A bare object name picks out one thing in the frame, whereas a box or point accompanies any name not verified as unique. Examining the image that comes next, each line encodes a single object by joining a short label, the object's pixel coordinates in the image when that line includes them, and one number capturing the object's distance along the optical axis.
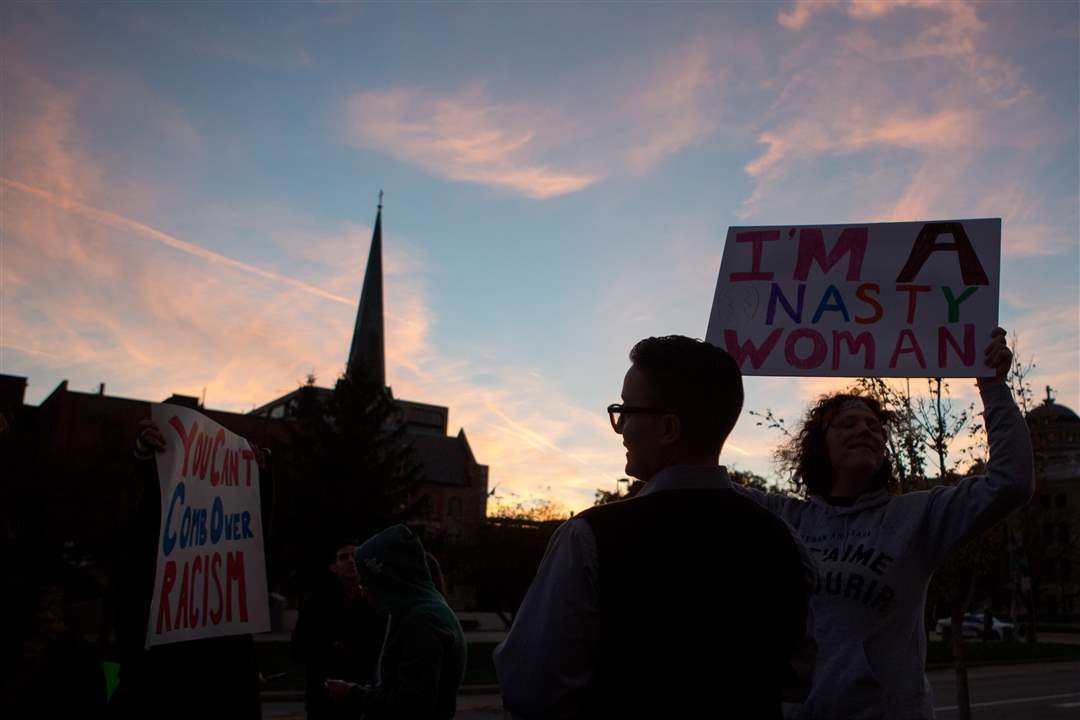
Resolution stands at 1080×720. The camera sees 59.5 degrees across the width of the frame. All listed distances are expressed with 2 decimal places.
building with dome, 50.13
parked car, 43.86
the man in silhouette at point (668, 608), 1.82
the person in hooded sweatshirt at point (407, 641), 3.93
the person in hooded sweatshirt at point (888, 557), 3.11
